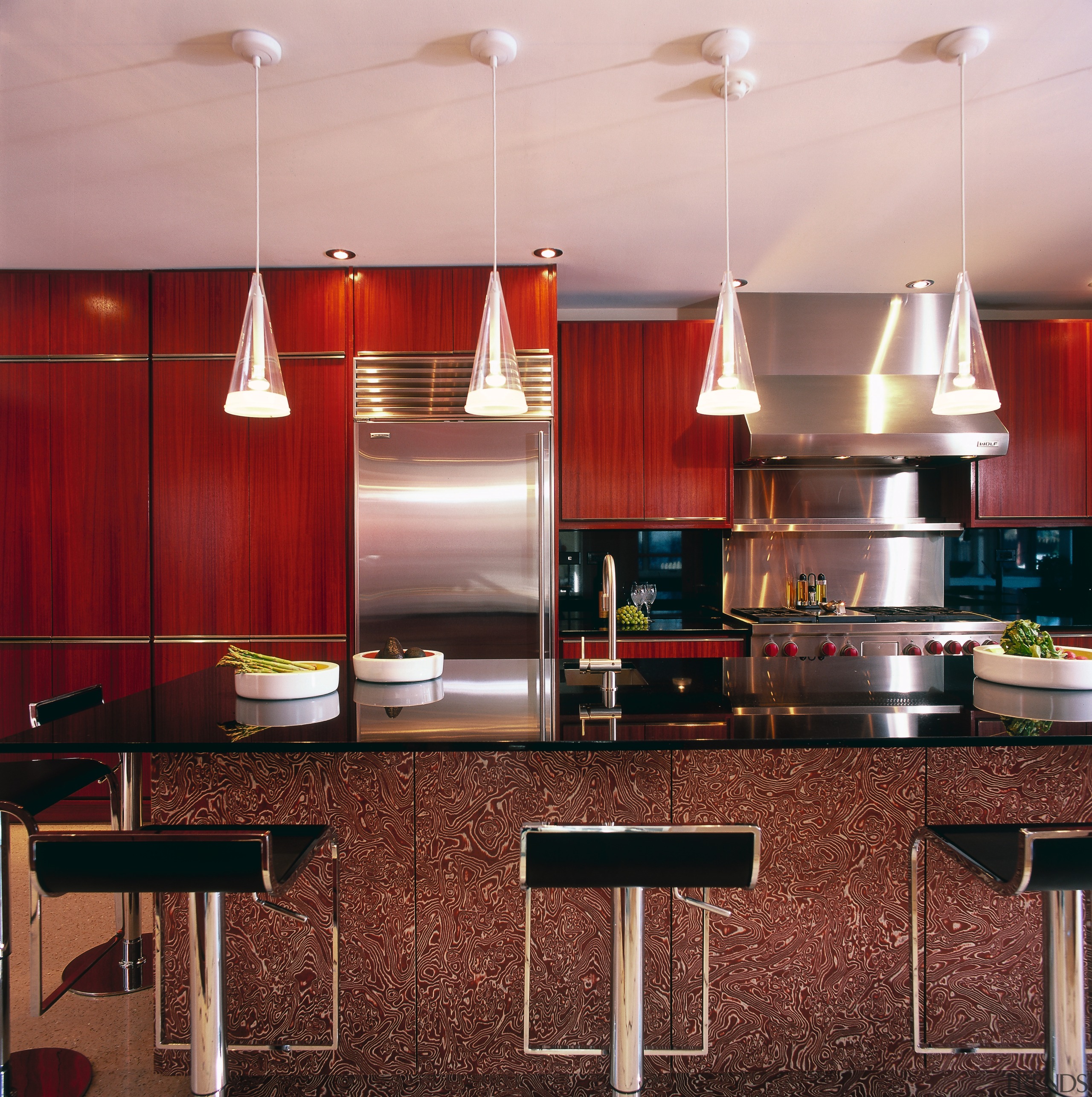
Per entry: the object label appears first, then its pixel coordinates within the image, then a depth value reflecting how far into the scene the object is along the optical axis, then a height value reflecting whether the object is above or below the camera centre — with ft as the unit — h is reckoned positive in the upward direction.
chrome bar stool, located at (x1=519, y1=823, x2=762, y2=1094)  4.17 -1.73
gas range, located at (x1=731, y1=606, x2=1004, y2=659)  12.67 -1.53
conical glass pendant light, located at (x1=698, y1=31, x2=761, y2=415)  6.21 +1.51
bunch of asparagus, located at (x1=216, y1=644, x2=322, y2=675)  6.53 -1.03
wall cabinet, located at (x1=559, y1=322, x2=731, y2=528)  13.20 +2.04
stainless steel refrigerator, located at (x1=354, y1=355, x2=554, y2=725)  11.71 +0.13
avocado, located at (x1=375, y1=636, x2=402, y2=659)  7.18 -1.01
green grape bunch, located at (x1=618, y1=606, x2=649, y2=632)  13.20 -1.33
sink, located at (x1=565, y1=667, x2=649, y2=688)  7.13 -1.30
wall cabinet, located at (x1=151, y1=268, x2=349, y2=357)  11.84 +3.69
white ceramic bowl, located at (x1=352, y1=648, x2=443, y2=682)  7.09 -1.17
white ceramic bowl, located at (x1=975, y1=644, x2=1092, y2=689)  6.27 -1.10
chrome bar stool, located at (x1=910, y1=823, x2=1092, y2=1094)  4.60 -2.52
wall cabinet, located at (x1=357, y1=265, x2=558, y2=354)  11.88 +3.73
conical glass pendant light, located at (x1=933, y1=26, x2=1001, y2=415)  6.20 +1.50
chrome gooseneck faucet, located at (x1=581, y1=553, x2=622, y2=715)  7.28 -0.82
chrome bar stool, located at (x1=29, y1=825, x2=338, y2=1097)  4.19 -1.76
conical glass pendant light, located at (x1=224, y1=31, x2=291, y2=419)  6.28 +1.52
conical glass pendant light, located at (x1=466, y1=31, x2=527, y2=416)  6.24 +1.49
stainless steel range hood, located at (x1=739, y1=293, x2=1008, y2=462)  12.76 +2.90
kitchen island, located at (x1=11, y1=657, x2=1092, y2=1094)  6.06 -2.98
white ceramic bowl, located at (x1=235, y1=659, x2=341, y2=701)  6.45 -1.20
